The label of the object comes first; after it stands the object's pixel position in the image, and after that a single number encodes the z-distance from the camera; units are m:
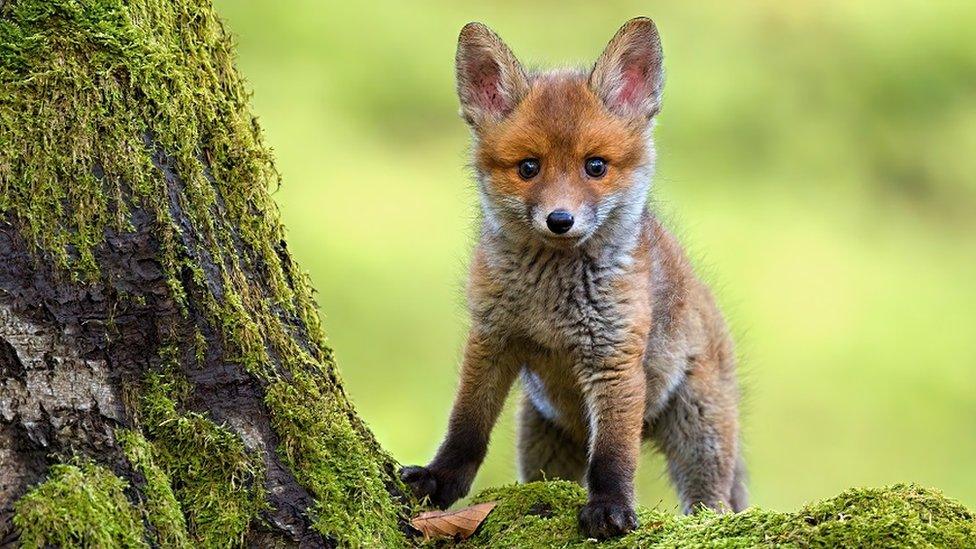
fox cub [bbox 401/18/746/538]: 7.80
